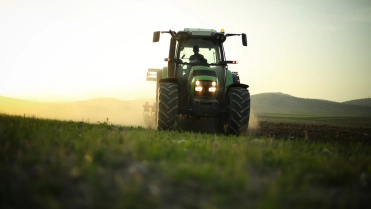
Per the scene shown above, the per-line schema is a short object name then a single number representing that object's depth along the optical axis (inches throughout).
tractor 351.3
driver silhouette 405.2
